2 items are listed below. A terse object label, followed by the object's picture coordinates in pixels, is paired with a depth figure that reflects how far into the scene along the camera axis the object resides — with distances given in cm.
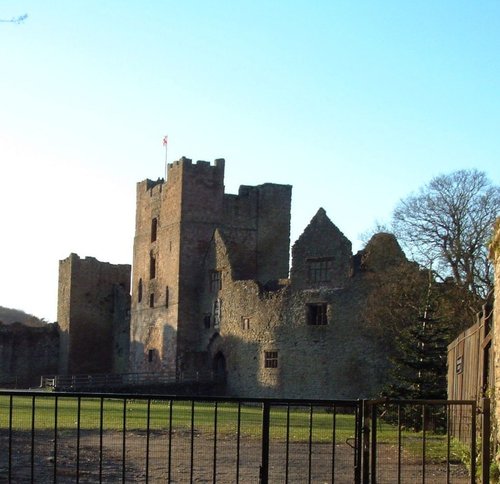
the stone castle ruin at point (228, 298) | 4206
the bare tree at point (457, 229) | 3797
